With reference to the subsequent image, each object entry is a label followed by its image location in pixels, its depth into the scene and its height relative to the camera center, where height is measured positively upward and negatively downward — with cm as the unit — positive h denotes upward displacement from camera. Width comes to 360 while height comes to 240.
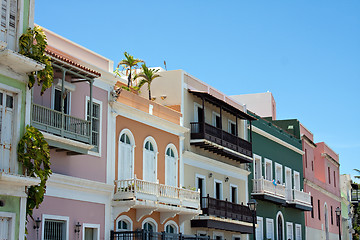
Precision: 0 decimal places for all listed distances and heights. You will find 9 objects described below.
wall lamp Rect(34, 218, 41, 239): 1842 +44
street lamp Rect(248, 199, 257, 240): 2639 +147
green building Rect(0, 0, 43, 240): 1501 +310
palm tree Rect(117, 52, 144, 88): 3019 +856
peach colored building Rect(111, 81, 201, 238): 2277 +277
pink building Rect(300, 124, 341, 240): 4628 +421
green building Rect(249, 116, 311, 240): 3597 +341
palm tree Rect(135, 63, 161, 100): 2917 +761
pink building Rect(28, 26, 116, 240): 1884 +308
